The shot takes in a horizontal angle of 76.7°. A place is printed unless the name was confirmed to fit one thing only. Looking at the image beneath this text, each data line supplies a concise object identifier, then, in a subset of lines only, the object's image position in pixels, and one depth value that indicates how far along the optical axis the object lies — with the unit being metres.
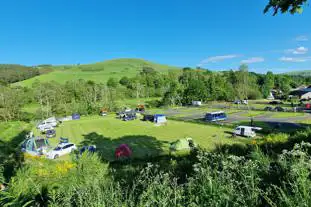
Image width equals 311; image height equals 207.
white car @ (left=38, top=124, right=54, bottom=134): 32.31
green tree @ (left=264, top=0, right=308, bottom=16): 4.46
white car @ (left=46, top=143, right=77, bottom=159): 18.41
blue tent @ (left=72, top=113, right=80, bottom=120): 48.75
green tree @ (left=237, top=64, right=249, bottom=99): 56.87
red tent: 17.06
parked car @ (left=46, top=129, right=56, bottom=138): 28.70
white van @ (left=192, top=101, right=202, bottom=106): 62.82
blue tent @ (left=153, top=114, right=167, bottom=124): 34.88
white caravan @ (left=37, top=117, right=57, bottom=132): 33.05
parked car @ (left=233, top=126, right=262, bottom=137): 21.44
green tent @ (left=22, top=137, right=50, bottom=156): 19.67
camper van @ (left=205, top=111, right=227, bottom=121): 32.91
